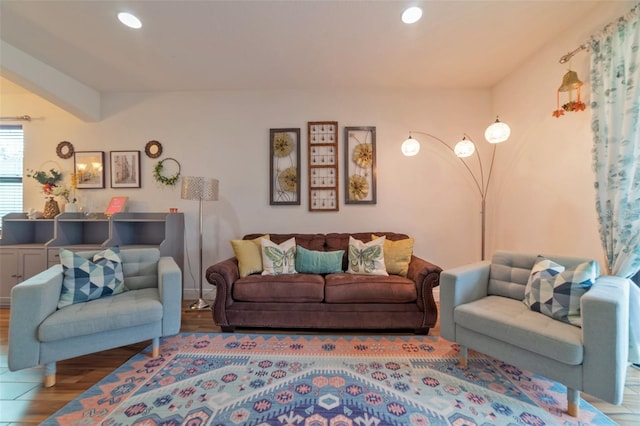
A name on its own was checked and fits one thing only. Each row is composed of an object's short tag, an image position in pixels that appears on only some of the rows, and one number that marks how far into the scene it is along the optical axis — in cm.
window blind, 355
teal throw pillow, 282
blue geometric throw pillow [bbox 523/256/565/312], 183
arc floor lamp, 247
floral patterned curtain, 174
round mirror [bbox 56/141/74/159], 353
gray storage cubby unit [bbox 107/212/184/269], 313
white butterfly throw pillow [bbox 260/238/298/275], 274
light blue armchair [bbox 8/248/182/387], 167
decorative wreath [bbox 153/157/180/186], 347
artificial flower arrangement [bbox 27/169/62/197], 334
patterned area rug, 147
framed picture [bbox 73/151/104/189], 352
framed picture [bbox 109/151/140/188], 351
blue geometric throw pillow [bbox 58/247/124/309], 200
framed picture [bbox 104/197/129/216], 336
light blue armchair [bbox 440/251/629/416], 136
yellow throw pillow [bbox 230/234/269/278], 269
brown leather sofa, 242
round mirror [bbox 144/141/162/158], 349
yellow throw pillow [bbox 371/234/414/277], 276
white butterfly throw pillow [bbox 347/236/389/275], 275
